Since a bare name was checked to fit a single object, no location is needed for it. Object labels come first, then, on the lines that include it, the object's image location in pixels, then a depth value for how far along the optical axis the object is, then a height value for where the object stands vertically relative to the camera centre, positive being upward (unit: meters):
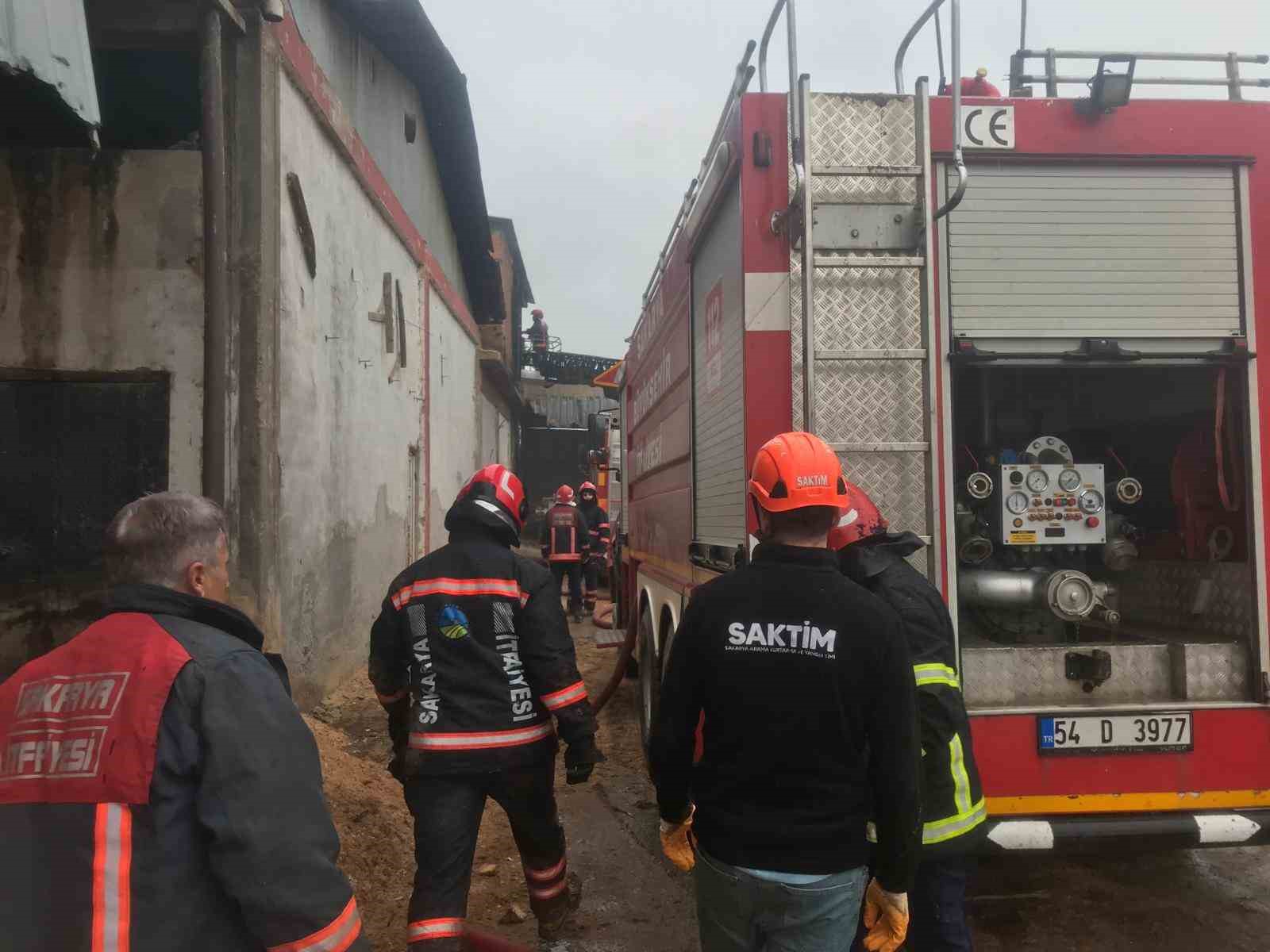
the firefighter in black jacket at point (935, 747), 2.15 -0.63
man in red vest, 1.35 -0.47
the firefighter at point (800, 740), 1.77 -0.50
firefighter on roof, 28.81 +5.78
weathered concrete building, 4.31 +1.04
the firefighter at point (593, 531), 12.43 -0.39
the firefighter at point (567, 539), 11.28 -0.46
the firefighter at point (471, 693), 2.81 -0.63
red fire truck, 3.08 +0.62
